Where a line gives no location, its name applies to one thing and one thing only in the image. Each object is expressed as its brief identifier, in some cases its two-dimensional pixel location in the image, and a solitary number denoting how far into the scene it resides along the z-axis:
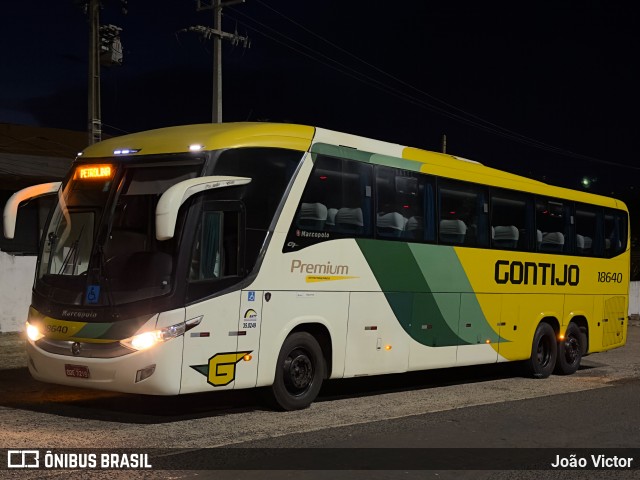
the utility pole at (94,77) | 23.62
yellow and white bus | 10.32
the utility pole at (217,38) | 28.81
